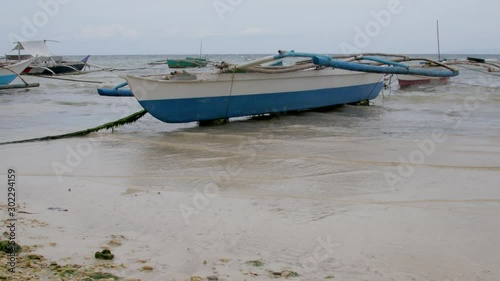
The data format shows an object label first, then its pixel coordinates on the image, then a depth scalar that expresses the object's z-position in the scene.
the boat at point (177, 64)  36.22
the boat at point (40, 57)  29.74
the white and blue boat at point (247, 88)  8.80
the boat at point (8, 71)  17.71
